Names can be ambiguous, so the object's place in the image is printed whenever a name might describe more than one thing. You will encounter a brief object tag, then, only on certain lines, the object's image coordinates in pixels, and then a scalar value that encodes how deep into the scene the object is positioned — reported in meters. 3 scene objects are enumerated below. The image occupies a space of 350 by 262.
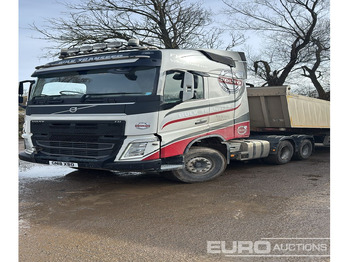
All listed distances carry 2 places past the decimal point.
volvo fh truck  5.80
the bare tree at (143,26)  14.32
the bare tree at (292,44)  17.72
